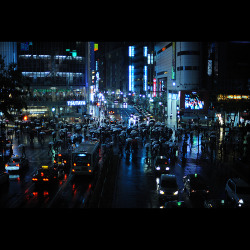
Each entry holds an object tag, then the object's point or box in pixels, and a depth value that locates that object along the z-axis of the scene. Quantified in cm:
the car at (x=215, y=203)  1482
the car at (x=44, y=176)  2106
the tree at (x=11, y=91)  2552
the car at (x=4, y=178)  2119
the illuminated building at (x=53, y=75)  7644
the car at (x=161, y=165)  2417
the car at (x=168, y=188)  1795
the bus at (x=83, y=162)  2278
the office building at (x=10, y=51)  7606
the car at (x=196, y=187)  1872
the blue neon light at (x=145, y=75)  11956
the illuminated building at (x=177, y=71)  7150
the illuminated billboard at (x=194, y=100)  6306
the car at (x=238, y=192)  1612
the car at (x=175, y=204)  1497
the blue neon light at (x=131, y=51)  15625
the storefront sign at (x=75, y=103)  7731
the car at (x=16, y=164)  2504
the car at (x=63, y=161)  2606
